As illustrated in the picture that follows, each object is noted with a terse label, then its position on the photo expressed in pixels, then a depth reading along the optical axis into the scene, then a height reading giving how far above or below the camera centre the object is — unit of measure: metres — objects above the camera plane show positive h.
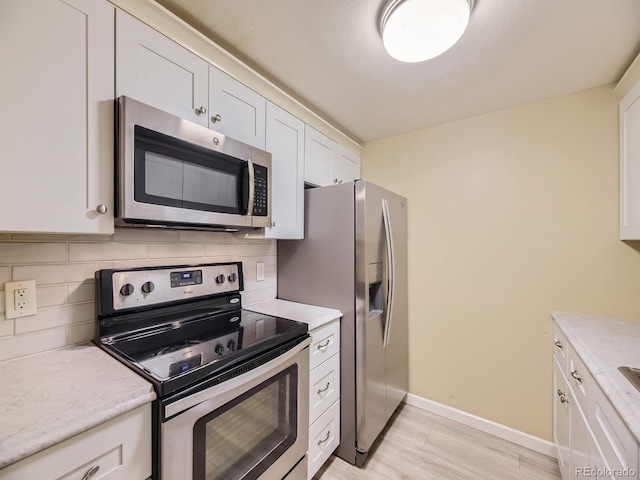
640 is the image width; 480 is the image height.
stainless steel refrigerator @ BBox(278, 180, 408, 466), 1.71 -0.30
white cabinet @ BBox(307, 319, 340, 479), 1.52 -0.91
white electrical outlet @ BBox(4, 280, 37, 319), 0.98 -0.21
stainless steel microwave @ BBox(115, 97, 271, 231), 0.98 +0.28
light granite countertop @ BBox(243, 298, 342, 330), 1.55 -0.45
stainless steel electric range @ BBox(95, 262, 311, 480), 0.86 -0.47
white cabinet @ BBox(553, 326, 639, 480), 0.79 -0.71
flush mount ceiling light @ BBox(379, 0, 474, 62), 1.07 +0.90
